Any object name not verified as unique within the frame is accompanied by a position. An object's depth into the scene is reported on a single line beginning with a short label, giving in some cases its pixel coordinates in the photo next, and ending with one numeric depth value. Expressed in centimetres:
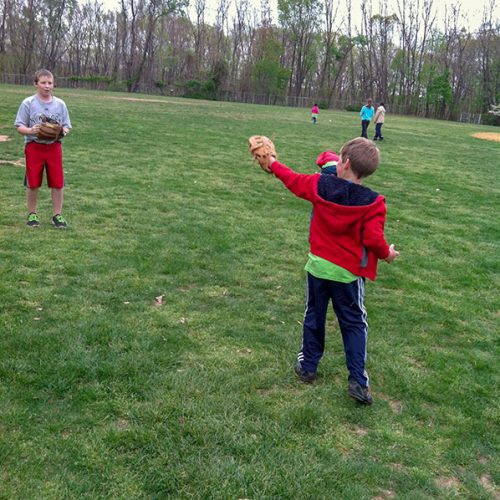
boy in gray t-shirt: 613
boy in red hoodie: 331
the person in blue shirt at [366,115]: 2076
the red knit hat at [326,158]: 381
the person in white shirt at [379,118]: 2038
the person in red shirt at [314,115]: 2940
